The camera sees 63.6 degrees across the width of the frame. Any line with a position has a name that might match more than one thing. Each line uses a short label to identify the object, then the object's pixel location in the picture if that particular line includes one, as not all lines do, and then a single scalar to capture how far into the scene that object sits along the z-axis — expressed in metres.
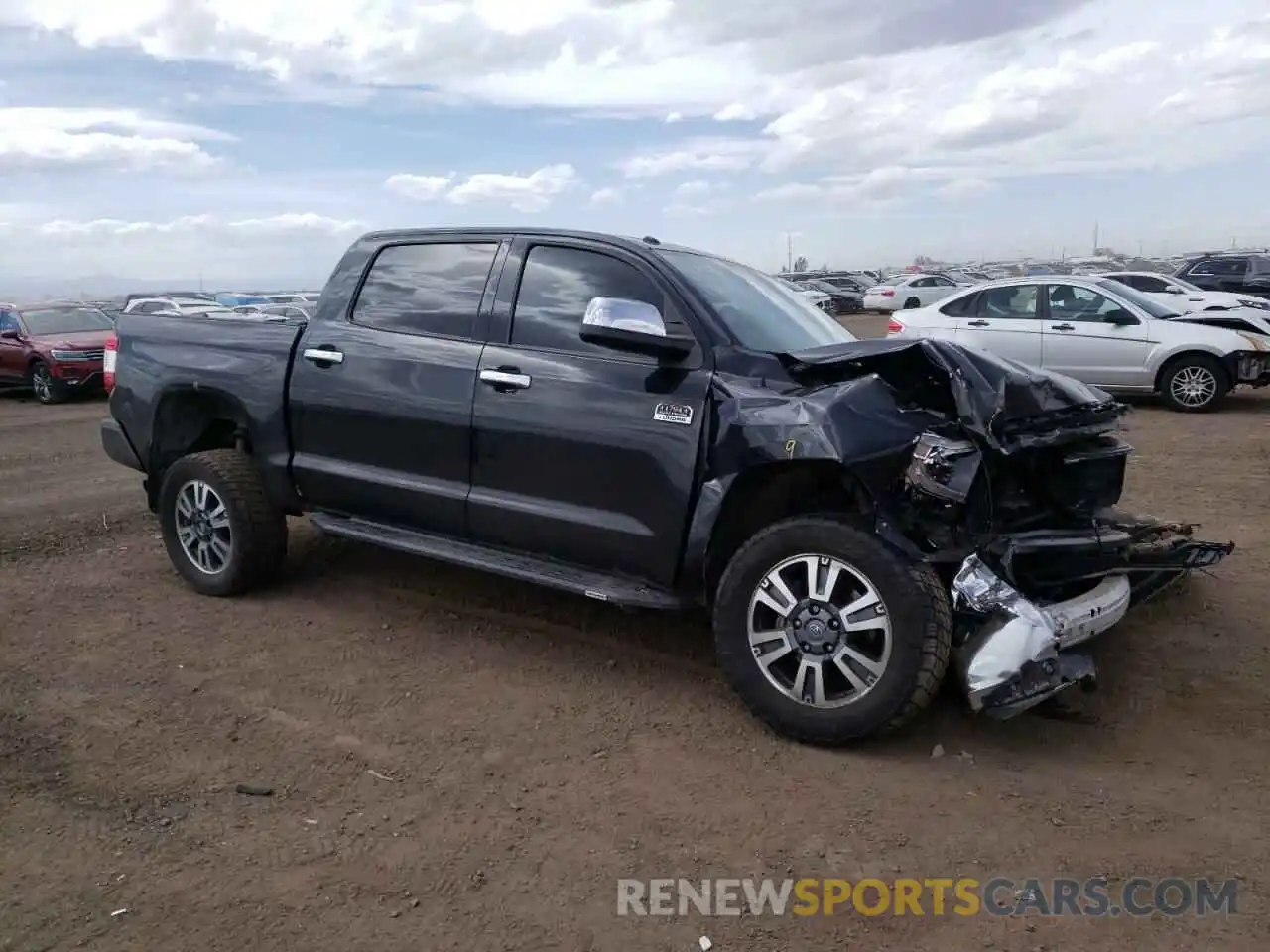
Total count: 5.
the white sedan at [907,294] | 33.41
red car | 15.84
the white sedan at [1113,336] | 11.90
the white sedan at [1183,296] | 15.69
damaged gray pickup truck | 3.63
